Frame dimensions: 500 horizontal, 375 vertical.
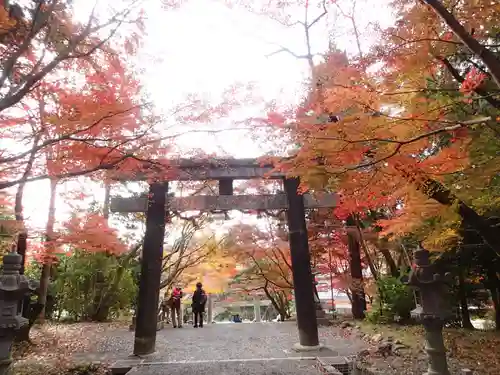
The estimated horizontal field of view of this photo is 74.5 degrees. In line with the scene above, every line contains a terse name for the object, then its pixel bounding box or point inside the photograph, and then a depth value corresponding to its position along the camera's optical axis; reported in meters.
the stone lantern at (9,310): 4.98
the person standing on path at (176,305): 13.64
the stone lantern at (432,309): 5.07
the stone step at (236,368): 6.30
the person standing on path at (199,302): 12.93
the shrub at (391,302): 11.02
